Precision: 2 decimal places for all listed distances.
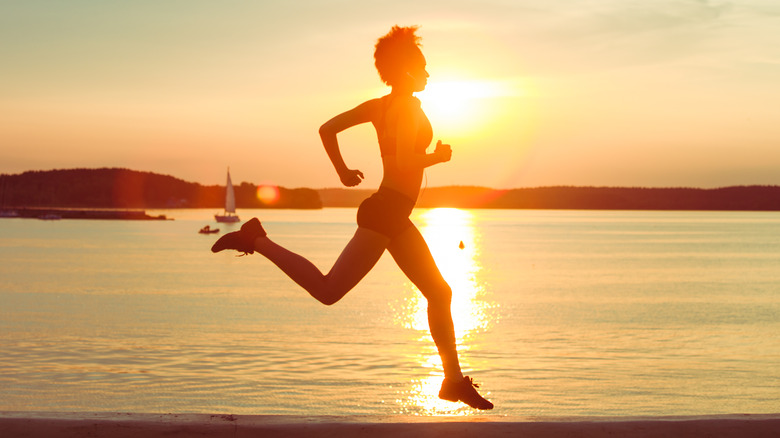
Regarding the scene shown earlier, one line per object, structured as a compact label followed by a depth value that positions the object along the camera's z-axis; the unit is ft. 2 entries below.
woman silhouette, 15.56
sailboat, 437.50
